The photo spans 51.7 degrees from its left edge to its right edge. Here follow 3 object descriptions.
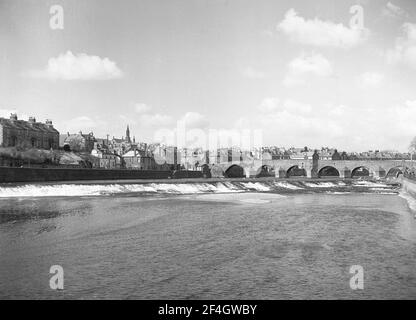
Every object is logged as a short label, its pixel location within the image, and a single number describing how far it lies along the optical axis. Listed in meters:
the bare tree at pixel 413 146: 119.75
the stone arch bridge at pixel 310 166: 123.94
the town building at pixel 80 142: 141.25
